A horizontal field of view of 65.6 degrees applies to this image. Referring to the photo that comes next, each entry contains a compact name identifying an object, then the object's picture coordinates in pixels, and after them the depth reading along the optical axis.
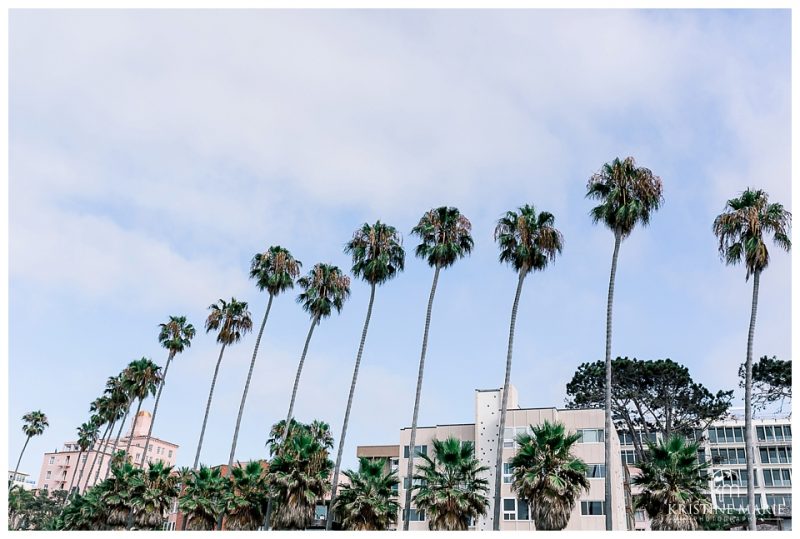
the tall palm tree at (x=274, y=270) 58.56
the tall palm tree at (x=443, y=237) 47.69
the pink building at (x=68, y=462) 143.75
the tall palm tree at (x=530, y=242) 43.88
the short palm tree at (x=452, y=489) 32.50
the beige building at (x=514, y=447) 48.19
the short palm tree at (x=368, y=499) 35.25
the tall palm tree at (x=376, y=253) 50.41
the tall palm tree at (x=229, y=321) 62.59
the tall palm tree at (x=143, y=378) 76.25
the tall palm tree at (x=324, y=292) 55.53
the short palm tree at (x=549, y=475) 30.55
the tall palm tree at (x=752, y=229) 36.78
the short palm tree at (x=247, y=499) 42.16
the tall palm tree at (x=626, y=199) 38.35
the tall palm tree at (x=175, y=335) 71.25
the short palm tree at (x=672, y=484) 29.75
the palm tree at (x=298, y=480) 37.59
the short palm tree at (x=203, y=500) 43.12
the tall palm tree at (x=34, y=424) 106.25
